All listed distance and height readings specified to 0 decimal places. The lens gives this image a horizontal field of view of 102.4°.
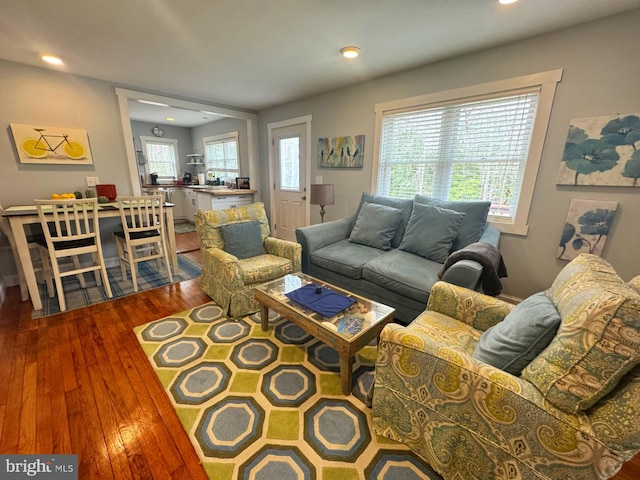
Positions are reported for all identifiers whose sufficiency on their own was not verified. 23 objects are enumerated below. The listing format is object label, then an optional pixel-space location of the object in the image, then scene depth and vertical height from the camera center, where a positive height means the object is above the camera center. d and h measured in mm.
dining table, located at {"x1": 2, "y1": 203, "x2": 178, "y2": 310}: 2258 -697
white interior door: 4110 -99
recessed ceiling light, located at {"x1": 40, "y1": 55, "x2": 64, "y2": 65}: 2514 +1079
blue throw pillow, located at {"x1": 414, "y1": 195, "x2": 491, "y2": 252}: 2258 -411
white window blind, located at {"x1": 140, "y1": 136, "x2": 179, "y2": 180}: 6324 +402
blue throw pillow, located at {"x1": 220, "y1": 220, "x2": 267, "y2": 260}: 2518 -640
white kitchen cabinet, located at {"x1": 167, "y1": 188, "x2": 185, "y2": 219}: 6098 -648
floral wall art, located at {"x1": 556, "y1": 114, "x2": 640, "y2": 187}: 1816 +173
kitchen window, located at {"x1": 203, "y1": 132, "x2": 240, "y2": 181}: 5583 +402
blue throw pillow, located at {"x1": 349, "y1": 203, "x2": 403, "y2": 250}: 2678 -536
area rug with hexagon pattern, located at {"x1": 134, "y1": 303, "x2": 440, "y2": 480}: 1167 -1275
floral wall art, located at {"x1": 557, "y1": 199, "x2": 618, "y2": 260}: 1958 -394
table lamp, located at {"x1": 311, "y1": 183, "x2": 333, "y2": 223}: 3221 -251
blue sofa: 1997 -685
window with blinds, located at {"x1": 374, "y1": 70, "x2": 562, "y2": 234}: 2209 +312
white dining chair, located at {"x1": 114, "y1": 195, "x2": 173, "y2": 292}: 2727 -605
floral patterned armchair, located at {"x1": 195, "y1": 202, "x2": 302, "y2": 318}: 2244 -831
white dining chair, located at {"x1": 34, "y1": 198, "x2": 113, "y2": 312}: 2258 -609
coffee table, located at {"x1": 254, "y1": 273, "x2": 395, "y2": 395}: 1448 -883
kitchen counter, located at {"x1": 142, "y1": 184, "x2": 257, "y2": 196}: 4544 -329
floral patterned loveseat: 746 -747
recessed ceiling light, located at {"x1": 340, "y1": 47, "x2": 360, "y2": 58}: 2320 +1088
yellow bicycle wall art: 2752 +289
